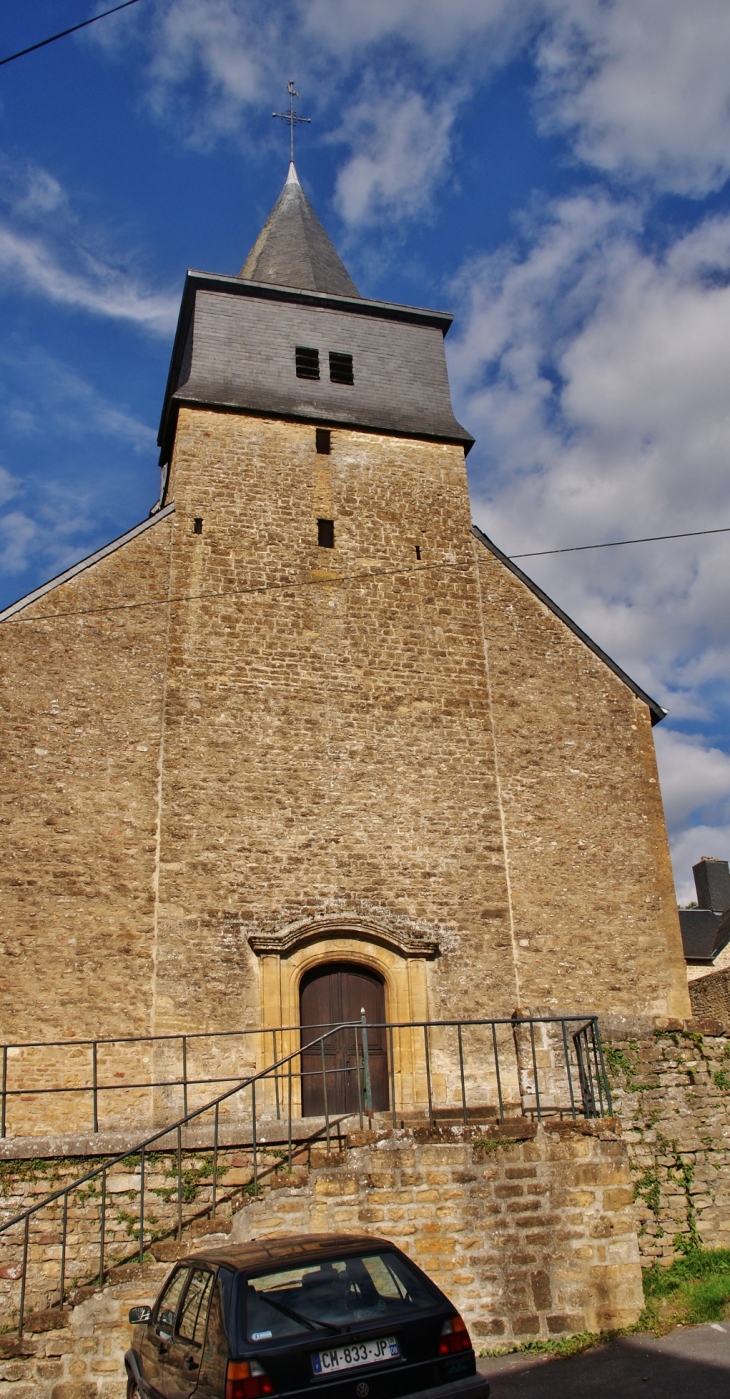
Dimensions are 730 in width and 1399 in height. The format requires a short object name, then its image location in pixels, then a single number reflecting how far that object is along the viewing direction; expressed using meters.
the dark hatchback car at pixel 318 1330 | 4.58
